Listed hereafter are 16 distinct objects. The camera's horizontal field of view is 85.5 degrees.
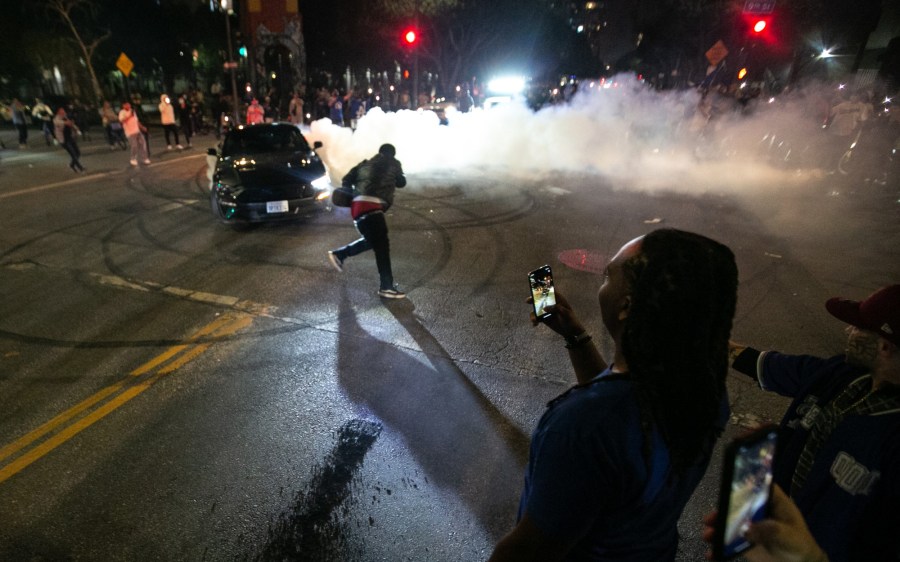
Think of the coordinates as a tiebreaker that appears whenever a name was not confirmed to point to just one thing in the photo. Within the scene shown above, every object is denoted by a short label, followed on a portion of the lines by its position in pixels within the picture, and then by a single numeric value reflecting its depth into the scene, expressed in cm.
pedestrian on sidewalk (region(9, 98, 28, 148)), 1706
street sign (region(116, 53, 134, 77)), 2164
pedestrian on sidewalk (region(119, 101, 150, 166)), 1352
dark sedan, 782
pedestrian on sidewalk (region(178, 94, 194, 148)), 1933
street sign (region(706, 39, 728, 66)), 1520
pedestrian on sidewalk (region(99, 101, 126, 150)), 1680
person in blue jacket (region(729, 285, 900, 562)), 152
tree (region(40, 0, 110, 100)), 2614
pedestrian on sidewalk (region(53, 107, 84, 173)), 1266
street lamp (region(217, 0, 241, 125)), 1914
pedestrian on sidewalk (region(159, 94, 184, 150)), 1622
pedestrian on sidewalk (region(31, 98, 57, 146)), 1711
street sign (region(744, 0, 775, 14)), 1241
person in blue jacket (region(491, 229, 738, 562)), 110
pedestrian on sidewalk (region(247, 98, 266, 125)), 1941
